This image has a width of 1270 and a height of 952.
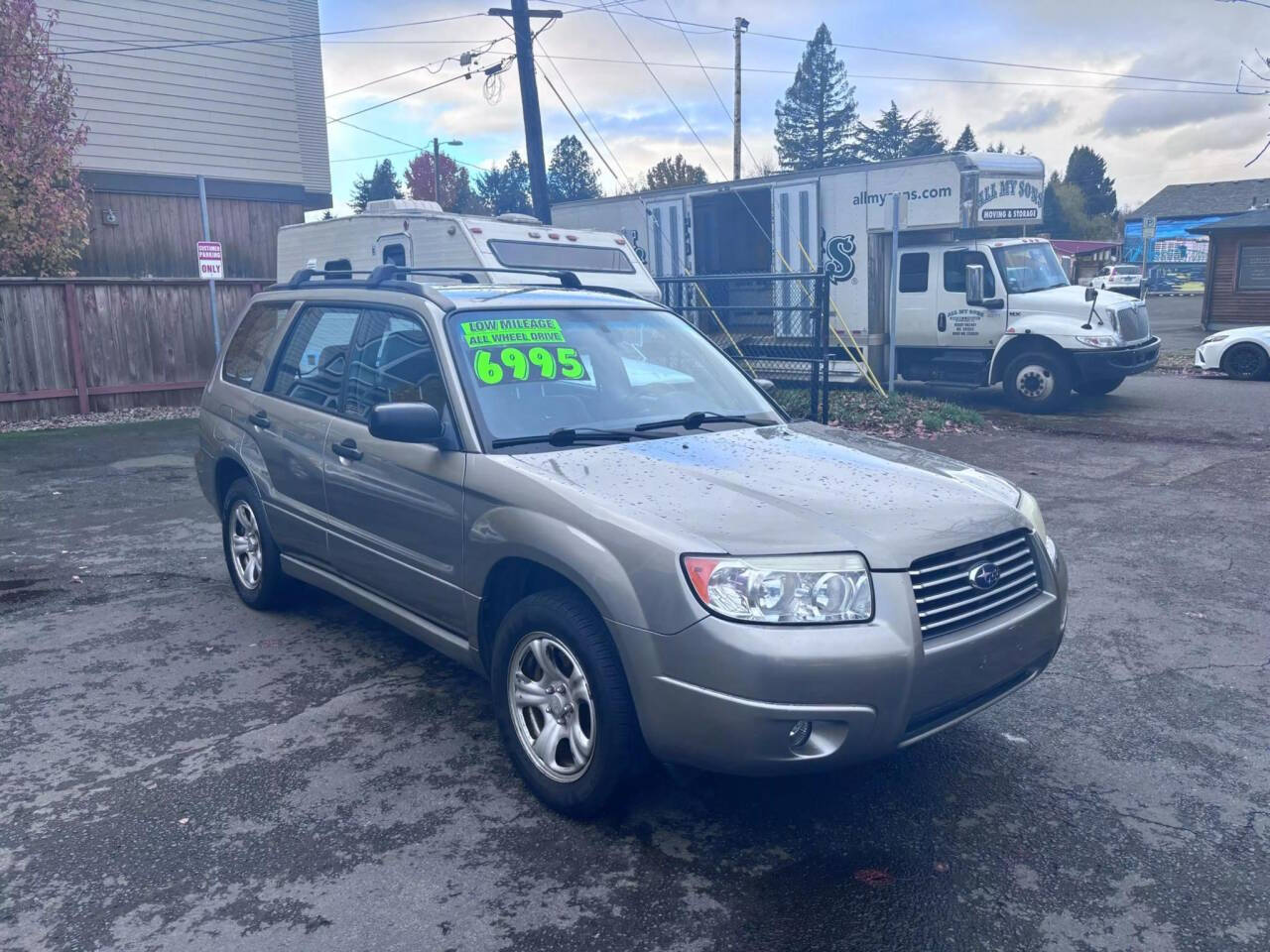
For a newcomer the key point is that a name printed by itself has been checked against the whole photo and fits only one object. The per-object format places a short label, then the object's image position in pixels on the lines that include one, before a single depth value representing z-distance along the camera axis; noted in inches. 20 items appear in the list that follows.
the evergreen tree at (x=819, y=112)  2559.1
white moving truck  541.0
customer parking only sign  554.9
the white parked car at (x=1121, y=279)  1382.9
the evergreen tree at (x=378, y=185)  2962.6
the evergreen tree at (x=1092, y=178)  3346.5
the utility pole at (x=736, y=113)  1380.4
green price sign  163.8
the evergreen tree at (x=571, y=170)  3107.8
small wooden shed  954.6
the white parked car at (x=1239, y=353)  668.1
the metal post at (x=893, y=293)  535.5
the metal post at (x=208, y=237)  599.8
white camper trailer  416.5
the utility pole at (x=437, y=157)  2195.3
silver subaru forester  119.3
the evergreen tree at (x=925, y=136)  2601.6
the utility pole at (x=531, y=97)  658.2
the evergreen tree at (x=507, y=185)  3238.2
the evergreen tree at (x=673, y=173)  2378.2
